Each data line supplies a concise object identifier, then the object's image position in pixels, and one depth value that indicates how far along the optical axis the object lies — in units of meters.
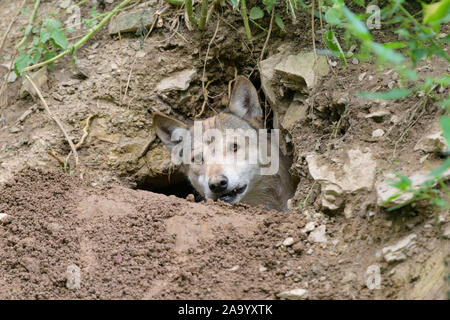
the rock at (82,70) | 5.28
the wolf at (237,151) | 4.97
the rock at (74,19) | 5.58
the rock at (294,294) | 2.79
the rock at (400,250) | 2.69
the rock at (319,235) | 3.21
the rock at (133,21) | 5.41
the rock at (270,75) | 4.98
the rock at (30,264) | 3.32
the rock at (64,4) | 5.81
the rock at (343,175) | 3.28
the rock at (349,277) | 2.78
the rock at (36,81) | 5.26
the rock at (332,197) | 3.33
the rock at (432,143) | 3.00
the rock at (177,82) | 5.42
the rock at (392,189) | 2.73
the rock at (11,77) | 5.47
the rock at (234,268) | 3.07
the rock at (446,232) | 2.57
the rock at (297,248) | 3.13
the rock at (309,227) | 3.30
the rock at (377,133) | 3.54
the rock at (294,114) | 4.55
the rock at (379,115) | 3.61
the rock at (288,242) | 3.19
